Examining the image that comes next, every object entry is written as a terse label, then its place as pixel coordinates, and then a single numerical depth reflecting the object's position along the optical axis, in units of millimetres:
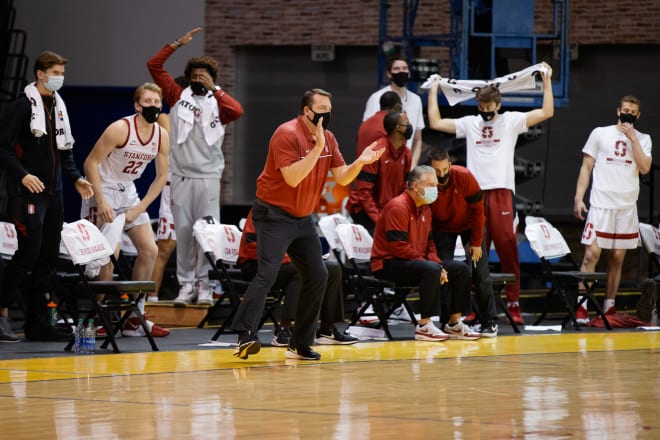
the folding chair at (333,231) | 20372
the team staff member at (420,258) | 19080
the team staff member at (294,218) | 15648
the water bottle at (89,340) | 17072
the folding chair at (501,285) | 20730
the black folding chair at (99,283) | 17010
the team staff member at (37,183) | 17835
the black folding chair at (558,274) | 21788
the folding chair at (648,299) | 22691
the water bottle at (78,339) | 17104
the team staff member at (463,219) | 19983
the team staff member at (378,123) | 22006
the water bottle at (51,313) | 18819
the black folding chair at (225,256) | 18629
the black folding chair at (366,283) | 19500
